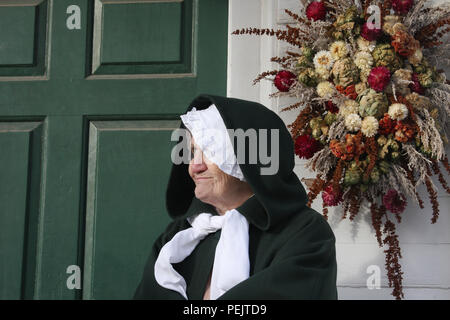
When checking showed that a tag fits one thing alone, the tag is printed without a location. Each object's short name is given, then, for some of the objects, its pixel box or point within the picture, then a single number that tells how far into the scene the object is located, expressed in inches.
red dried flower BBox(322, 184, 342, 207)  98.4
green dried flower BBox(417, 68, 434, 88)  97.1
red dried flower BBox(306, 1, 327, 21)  100.1
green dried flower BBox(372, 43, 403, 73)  96.6
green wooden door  109.7
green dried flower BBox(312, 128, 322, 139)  99.2
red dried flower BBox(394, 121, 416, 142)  94.7
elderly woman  68.6
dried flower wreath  95.6
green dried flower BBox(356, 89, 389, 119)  95.0
